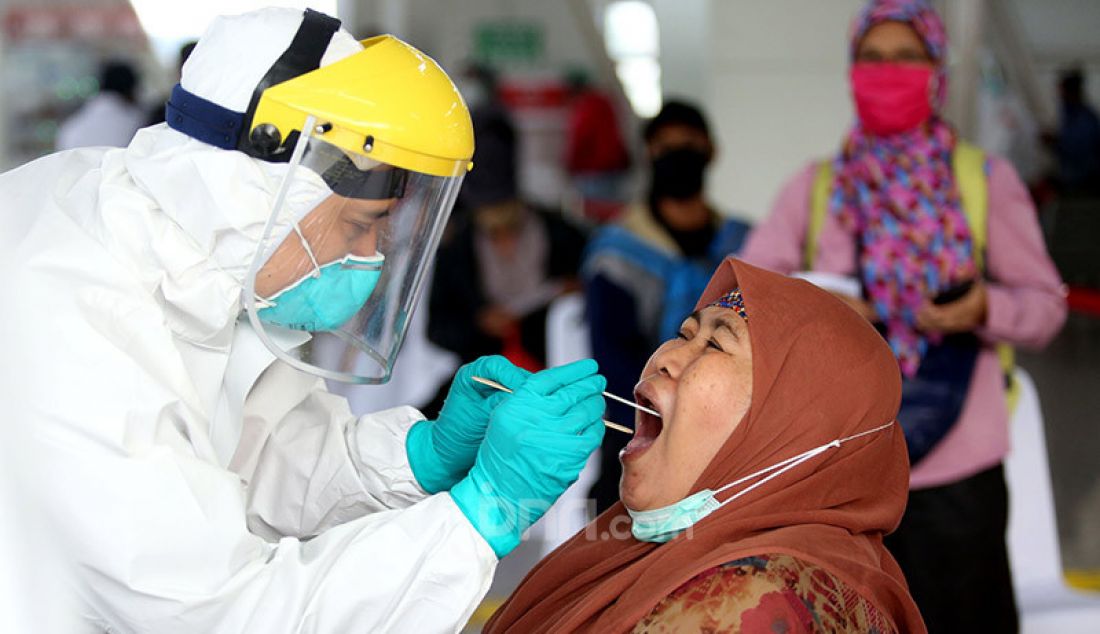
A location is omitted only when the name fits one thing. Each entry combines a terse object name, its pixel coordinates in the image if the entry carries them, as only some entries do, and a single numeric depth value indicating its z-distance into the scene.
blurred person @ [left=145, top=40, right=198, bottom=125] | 3.36
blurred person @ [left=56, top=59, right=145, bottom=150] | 6.17
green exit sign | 11.05
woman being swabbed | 1.60
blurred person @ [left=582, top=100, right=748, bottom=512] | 3.28
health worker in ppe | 1.49
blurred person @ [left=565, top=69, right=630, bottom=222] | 9.38
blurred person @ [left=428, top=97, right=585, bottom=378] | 4.15
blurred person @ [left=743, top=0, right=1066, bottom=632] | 2.63
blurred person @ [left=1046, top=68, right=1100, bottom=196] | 9.30
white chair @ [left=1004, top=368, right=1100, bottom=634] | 2.98
